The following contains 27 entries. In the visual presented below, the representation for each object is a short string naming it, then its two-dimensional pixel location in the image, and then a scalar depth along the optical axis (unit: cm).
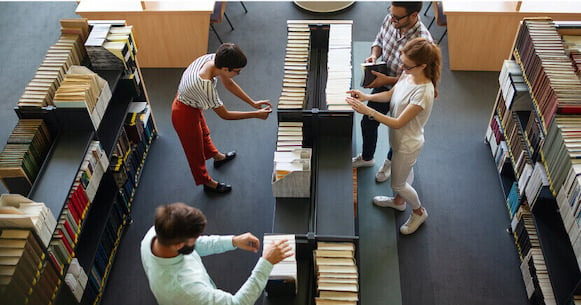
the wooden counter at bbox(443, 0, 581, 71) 611
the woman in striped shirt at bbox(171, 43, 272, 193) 396
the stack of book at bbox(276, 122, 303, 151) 398
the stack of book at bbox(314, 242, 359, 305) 322
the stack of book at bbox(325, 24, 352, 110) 420
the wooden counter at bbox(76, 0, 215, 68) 635
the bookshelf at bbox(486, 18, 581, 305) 380
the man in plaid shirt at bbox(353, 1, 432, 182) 398
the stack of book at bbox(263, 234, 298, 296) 323
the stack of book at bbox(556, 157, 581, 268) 354
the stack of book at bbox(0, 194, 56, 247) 338
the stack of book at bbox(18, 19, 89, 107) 429
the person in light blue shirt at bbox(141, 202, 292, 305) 265
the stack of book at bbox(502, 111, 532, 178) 466
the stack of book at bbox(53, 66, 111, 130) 420
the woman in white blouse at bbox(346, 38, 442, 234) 363
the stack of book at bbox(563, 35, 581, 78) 427
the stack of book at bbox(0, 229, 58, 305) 320
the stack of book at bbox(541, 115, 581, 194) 369
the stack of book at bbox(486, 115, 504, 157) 532
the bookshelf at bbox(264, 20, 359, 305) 351
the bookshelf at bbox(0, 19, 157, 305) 390
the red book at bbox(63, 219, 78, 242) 391
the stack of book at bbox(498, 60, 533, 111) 471
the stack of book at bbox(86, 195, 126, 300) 437
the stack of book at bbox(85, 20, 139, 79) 469
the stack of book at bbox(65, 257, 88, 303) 394
